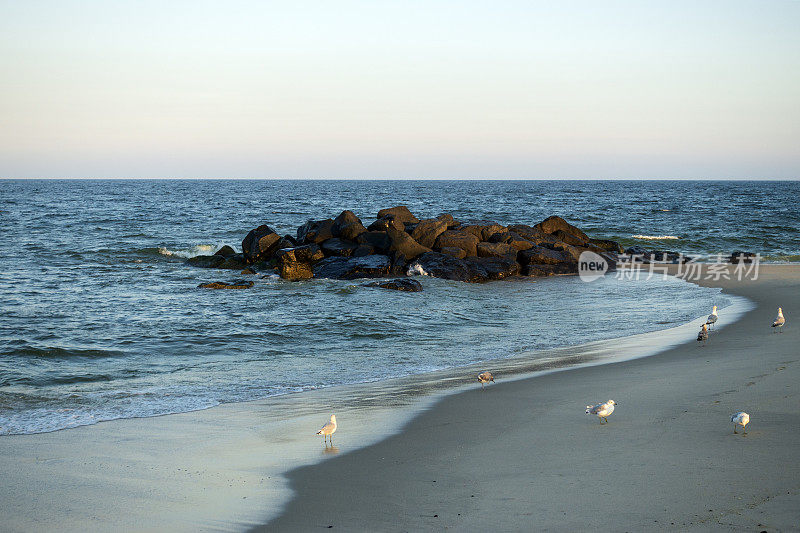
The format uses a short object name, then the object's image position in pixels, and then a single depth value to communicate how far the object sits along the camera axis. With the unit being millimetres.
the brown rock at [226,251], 27328
